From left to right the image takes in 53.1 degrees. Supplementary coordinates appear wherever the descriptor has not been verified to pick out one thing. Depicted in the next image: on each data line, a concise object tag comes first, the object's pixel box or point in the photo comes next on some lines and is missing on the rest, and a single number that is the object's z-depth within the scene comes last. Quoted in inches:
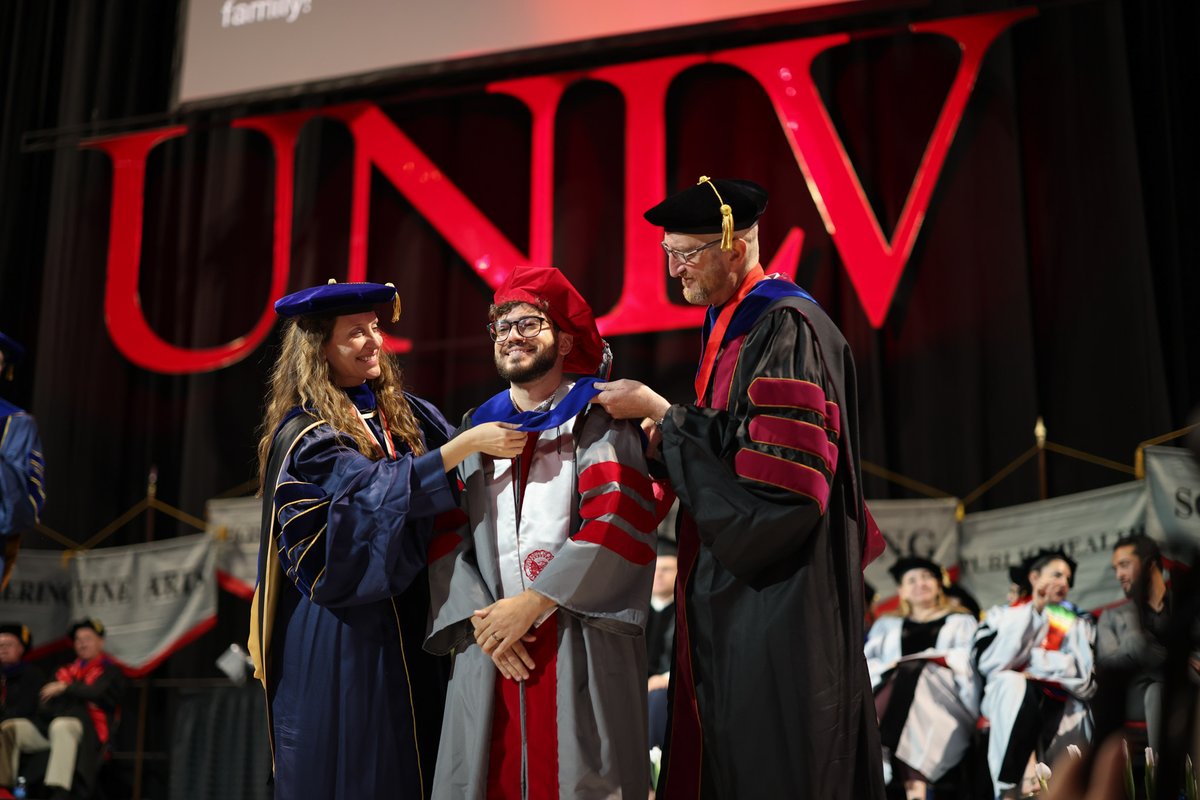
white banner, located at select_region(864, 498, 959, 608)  205.5
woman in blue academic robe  109.5
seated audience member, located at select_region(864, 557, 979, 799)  190.5
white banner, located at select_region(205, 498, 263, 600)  246.7
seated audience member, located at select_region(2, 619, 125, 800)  233.6
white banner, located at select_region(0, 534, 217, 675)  249.3
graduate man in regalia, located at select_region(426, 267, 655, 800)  101.1
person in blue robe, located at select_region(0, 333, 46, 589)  177.2
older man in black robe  93.9
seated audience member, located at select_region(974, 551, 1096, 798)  182.9
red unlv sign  227.1
